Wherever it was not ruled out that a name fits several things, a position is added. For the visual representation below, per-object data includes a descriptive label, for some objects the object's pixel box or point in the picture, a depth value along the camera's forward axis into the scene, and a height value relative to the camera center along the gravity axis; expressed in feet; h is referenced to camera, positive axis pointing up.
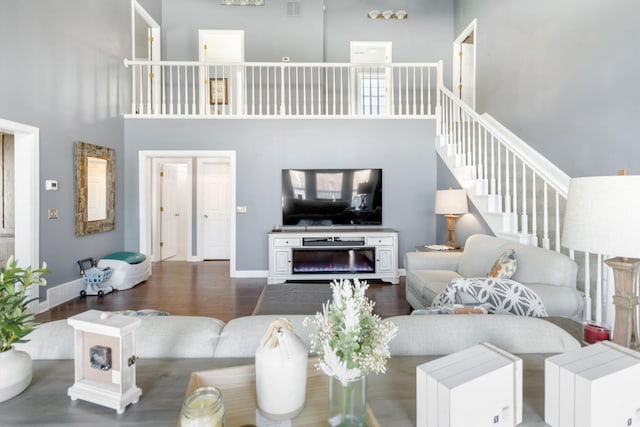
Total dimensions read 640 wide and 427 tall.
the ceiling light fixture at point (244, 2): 20.29 +11.84
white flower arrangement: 2.40 -0.89
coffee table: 2.84 -1.67
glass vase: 2.57 -1.40
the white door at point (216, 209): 25.26 -0.01
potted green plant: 3.06 -1.08
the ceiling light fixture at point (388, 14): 21.47 +11.84
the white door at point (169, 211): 24.26 -0.15
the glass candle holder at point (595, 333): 4.58 -1.62
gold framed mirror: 14.98 +0.94
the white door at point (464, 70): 22.58 +8.78
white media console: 17.58 -2.32
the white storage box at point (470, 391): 2.44 -1.30
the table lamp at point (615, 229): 3.69 -0.23
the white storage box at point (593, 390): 2.51 -1.32
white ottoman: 15.98 -2.70
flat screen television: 18.85 +0.61
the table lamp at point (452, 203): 15.31 +0.23
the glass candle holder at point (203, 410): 2.28 -1.31
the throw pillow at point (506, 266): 9.07 -1.50
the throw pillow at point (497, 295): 6.39 -1.60
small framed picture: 22.15 +7.31
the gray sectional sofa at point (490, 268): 8.21 -1.86
